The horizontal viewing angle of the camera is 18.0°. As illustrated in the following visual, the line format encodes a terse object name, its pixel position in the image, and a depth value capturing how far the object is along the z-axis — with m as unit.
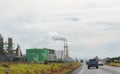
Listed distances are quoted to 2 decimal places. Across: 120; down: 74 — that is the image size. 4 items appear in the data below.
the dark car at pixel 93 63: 76.25
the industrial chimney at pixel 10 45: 100.61
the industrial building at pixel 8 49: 86.82
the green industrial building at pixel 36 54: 99.44
